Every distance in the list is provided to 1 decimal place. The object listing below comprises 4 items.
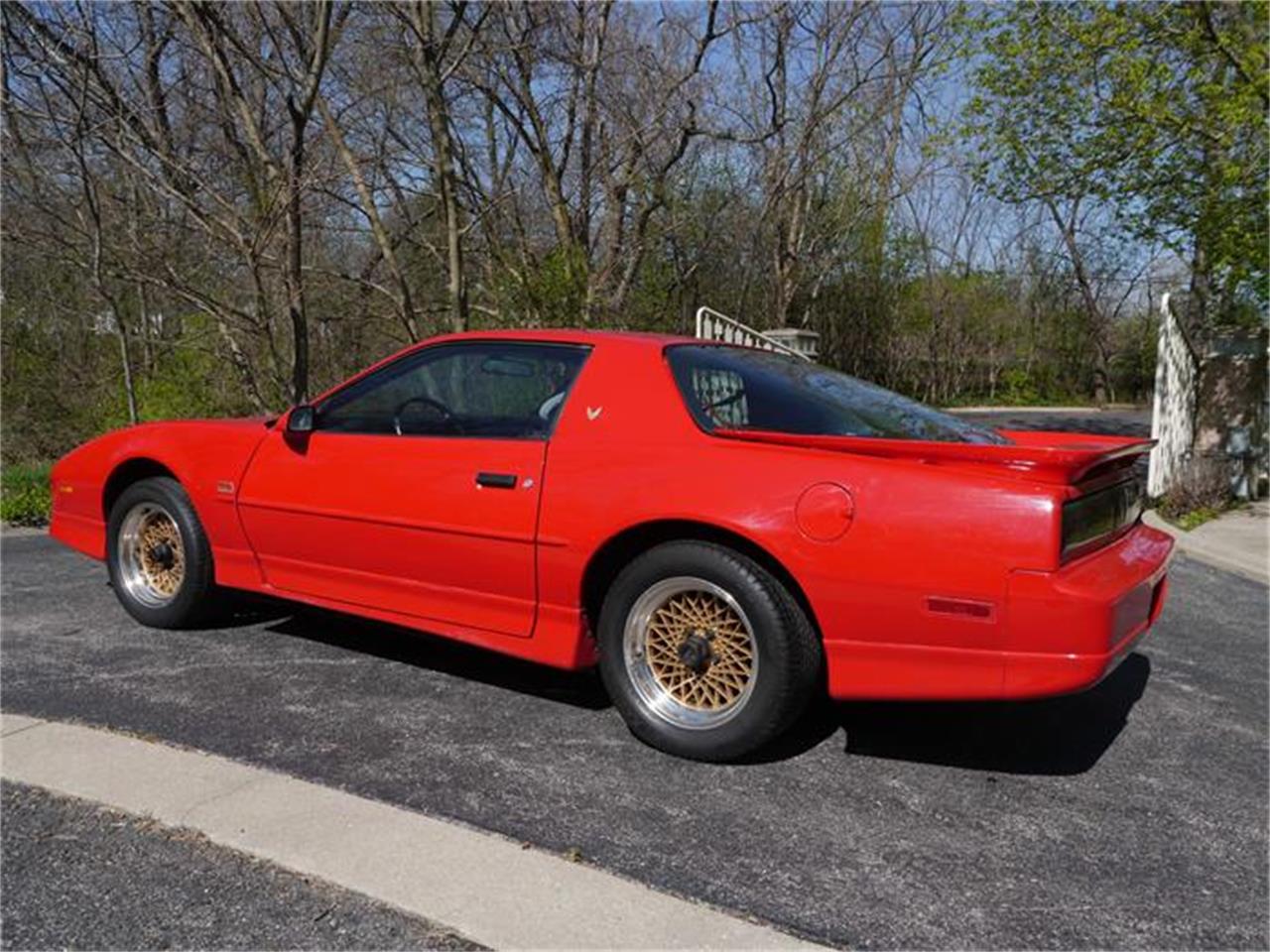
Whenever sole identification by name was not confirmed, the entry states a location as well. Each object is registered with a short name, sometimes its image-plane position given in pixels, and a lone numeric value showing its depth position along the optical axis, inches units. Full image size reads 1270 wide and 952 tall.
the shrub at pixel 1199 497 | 328.8
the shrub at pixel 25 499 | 300.4
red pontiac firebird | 107.2
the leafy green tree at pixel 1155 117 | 353.4
